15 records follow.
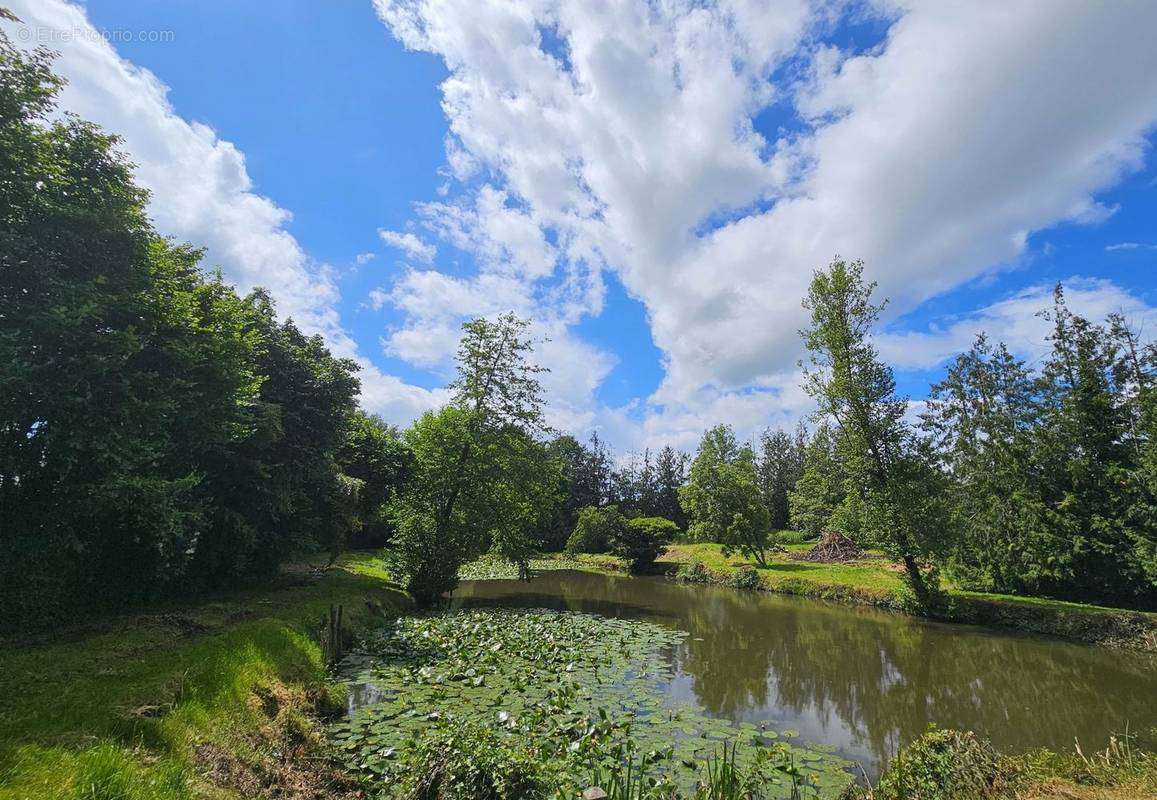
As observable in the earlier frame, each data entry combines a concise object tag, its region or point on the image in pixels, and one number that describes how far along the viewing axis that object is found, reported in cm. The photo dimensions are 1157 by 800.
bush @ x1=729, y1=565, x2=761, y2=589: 3591
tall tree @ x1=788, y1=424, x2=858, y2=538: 2803
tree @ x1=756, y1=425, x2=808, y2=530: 7250
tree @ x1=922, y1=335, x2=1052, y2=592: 2573
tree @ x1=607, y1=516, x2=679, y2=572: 4803
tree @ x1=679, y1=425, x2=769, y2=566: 4116
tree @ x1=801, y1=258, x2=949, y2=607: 2455
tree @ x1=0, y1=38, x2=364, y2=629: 1065
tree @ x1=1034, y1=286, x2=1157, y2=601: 2255
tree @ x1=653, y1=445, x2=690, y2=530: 7975
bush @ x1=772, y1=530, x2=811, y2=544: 5802
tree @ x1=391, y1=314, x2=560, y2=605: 2361
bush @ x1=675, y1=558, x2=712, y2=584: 4141
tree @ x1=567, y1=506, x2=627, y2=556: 5922
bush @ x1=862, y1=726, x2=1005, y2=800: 723
